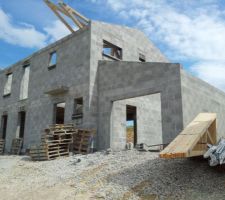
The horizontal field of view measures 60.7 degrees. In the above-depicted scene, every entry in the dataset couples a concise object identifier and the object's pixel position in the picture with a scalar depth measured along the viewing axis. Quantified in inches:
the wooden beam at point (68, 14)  532.4
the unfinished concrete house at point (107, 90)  344.3
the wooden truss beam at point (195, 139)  186.0
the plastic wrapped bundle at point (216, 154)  184.6
